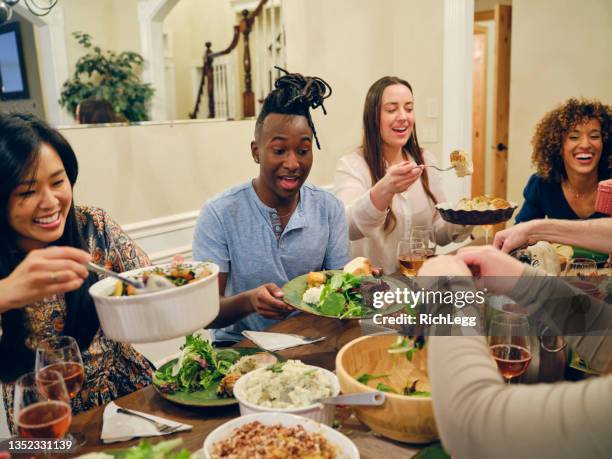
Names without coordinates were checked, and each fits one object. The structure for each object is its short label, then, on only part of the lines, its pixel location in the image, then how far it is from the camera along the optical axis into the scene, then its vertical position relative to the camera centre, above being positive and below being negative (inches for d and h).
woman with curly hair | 99.4 -8.0
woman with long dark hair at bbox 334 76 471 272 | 99.7 -9.1
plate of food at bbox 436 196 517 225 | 78.2 -13.3
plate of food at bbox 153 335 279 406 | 42.5 -20.4
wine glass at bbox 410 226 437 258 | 69.5 -14.7
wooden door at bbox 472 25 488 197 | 265.6 +6.8
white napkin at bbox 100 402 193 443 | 38.6 -21.6
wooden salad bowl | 34.4 -18.9
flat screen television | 85.9 +13.1
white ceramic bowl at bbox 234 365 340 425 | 35.8 -19.0
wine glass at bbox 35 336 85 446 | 39.1 -16.7
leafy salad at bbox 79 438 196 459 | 29.6 -17.8
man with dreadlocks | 67.6 -11.2
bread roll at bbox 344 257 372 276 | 62.4 -16.7
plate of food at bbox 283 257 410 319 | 53.4 -17.7
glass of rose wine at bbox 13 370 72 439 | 34.5 -17.5
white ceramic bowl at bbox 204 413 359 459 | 32.5 -19.3
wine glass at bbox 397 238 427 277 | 68.1 -16.5
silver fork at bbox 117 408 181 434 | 39.0 -21.6
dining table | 36.7 -22.1
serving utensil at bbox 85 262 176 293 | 36.9 -10.3
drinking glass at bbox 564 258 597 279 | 59.4 -16.9
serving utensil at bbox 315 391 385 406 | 34.3 -17.8
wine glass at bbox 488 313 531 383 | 37.9 -16.2
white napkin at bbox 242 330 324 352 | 52.2 -21.2
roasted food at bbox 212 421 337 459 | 32.0 -19.4
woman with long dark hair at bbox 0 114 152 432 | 49.2 -11.2
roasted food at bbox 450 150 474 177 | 98.5 -7.2
